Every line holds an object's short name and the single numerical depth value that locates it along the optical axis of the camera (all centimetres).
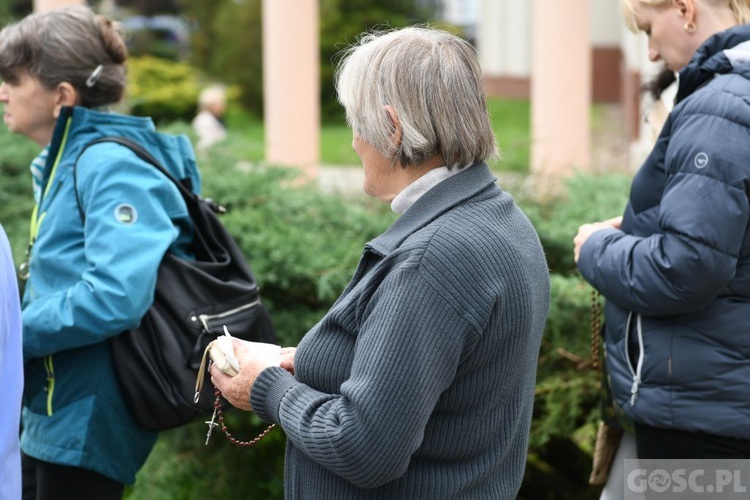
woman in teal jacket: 543
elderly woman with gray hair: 381
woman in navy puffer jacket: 480
